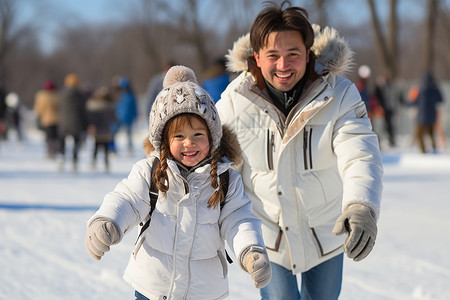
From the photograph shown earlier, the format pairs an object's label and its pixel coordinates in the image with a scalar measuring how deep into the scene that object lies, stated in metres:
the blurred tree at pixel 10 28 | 45.81
